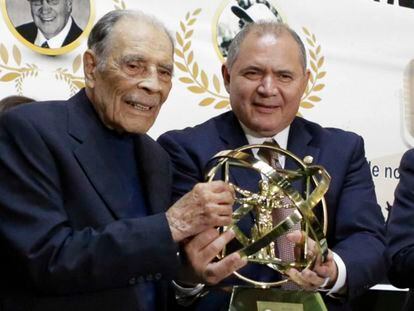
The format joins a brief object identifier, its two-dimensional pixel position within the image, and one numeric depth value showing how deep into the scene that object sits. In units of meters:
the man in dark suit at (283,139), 2.02
